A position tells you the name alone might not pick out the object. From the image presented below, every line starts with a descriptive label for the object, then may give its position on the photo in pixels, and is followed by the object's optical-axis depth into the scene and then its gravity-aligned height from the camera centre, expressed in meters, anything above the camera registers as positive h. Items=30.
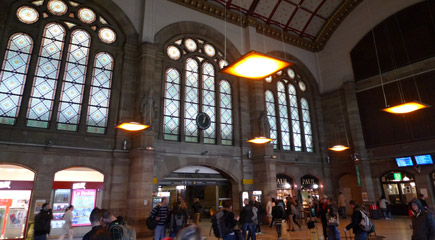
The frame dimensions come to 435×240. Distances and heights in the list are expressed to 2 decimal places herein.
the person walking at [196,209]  12.33 -0.53
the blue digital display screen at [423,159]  15.25 +1.85
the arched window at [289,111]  18.33 +5.70
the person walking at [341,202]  12.52 -0.33
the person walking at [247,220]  8.09 -0.68
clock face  15.02 +4.05
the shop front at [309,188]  18.03 +0.46
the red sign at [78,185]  11.15 +0.54
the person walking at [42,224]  6.96 -0.60
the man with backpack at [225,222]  5.69 -0.52
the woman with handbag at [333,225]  6.85 -0.73
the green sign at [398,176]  16.79 +1.04
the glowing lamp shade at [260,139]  12.57 +2.55
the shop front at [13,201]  9.97 -0.05
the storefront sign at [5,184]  10.01 +0.55
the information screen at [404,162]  15.98 +1.82
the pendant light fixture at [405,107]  10.04 +3.15
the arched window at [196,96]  14.67 +5.55
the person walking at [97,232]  3.25 -0.39
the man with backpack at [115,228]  3.68 -0.39
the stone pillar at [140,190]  11.35 +0.32
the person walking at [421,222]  4.37 -0.45
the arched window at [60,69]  11.25 +5.56
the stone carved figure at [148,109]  11.98 +3.83
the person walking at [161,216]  7.48 -0.49
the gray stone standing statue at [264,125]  15.58 +3.90
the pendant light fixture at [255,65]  5.57 +2.72
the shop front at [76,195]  10.98 +0.14
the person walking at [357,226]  5.61 -0.62
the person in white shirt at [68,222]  9.01 -0.75
